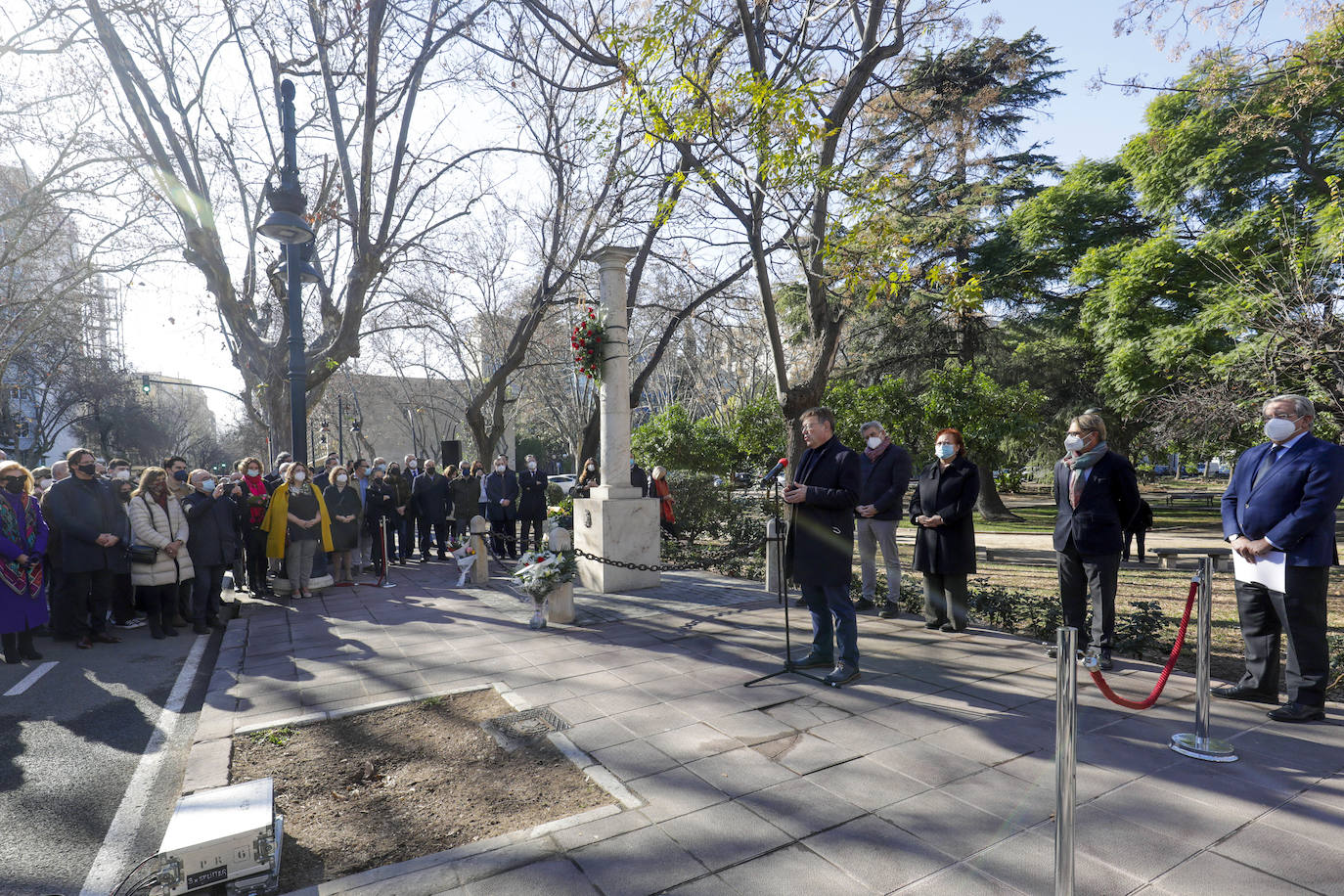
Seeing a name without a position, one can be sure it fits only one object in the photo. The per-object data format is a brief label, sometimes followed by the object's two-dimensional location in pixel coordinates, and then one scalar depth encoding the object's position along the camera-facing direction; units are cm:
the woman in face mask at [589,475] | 1343
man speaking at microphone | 504
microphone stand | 539
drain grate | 445
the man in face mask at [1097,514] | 540
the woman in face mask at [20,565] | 643
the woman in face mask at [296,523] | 959
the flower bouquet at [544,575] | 732
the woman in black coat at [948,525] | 658
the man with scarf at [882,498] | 735
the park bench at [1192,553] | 1112
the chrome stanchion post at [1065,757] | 246
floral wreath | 949
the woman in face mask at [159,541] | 746
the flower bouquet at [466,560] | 1045
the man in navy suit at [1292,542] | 436
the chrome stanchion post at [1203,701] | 384
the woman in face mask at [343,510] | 1038
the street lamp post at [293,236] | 947
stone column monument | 905
